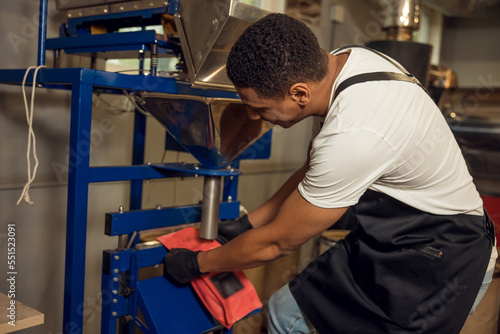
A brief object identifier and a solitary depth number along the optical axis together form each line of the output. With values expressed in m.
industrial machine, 1.28
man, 1.05
